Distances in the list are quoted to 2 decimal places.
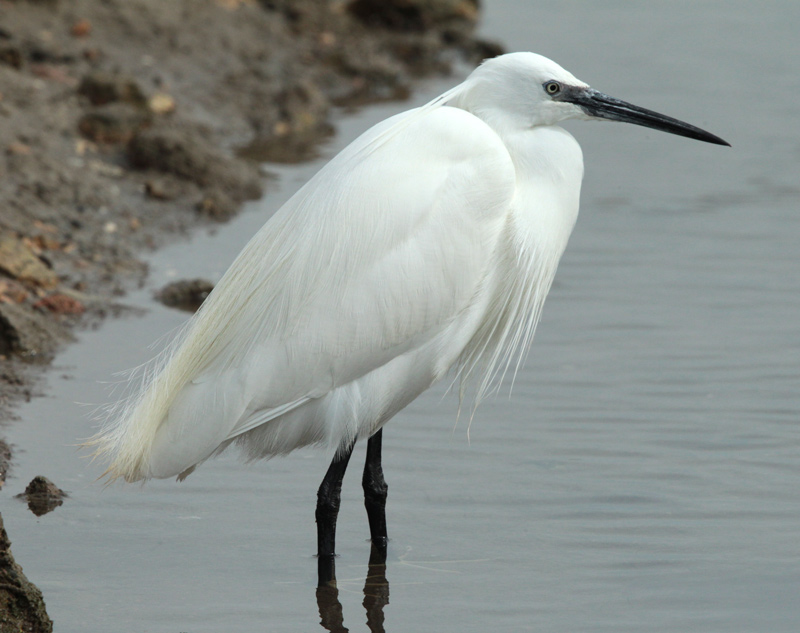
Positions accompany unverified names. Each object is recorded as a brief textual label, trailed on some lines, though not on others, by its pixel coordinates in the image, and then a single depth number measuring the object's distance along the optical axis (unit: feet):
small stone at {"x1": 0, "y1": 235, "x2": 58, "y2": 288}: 40.19
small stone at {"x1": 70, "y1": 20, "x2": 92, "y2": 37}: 65.54
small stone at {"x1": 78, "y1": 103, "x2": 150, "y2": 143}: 55.77
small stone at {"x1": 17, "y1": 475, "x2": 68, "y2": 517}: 29.55
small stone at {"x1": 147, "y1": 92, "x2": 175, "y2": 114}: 60.29
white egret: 26.09
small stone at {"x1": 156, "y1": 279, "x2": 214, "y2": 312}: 43.21
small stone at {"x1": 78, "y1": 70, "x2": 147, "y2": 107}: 58.29
